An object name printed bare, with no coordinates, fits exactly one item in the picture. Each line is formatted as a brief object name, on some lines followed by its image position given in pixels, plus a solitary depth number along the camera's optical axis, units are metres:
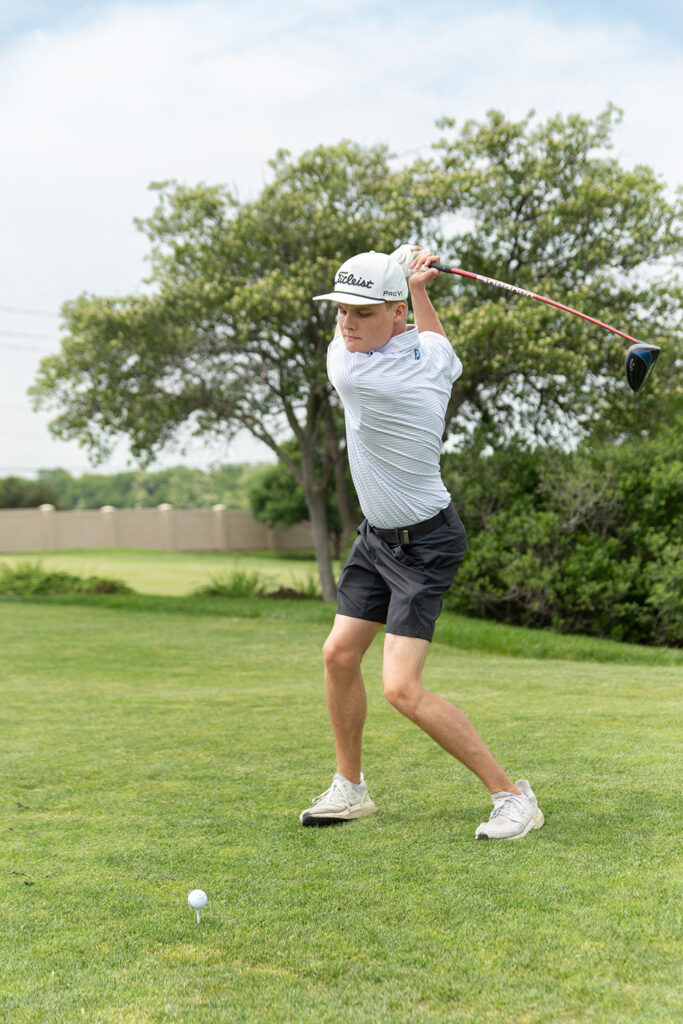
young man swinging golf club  3.56
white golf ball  2.74
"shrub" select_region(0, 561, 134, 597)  19.16
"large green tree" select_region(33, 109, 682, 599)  16.28
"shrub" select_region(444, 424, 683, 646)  11.71
